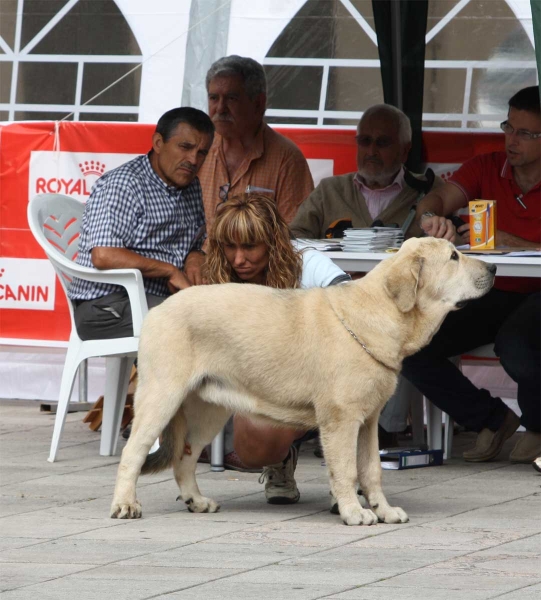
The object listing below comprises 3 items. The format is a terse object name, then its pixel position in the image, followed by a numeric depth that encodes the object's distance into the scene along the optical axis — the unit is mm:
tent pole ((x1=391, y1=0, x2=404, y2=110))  16641
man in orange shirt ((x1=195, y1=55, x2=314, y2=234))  14922
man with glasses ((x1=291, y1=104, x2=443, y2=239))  14437
